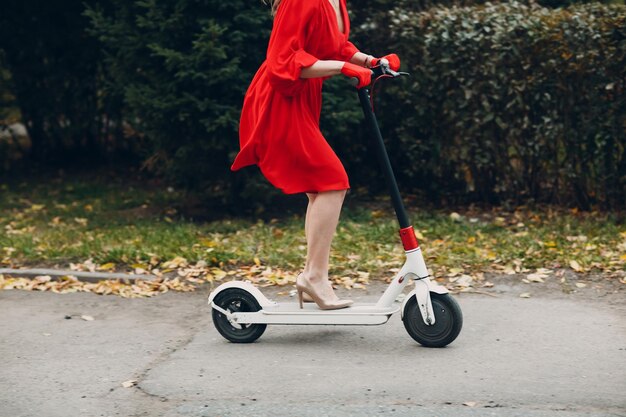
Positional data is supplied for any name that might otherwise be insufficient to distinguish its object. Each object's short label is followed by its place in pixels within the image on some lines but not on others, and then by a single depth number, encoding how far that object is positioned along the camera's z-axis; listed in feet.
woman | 15.89
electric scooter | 16.06
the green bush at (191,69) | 27.45
